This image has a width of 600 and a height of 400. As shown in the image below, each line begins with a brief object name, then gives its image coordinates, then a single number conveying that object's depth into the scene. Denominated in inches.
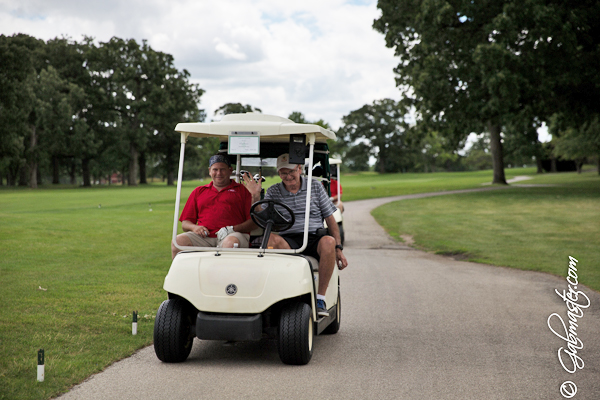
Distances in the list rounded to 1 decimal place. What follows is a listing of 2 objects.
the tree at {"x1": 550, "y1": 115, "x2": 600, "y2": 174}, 1851.6
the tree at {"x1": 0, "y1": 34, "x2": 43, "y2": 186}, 1584.6
